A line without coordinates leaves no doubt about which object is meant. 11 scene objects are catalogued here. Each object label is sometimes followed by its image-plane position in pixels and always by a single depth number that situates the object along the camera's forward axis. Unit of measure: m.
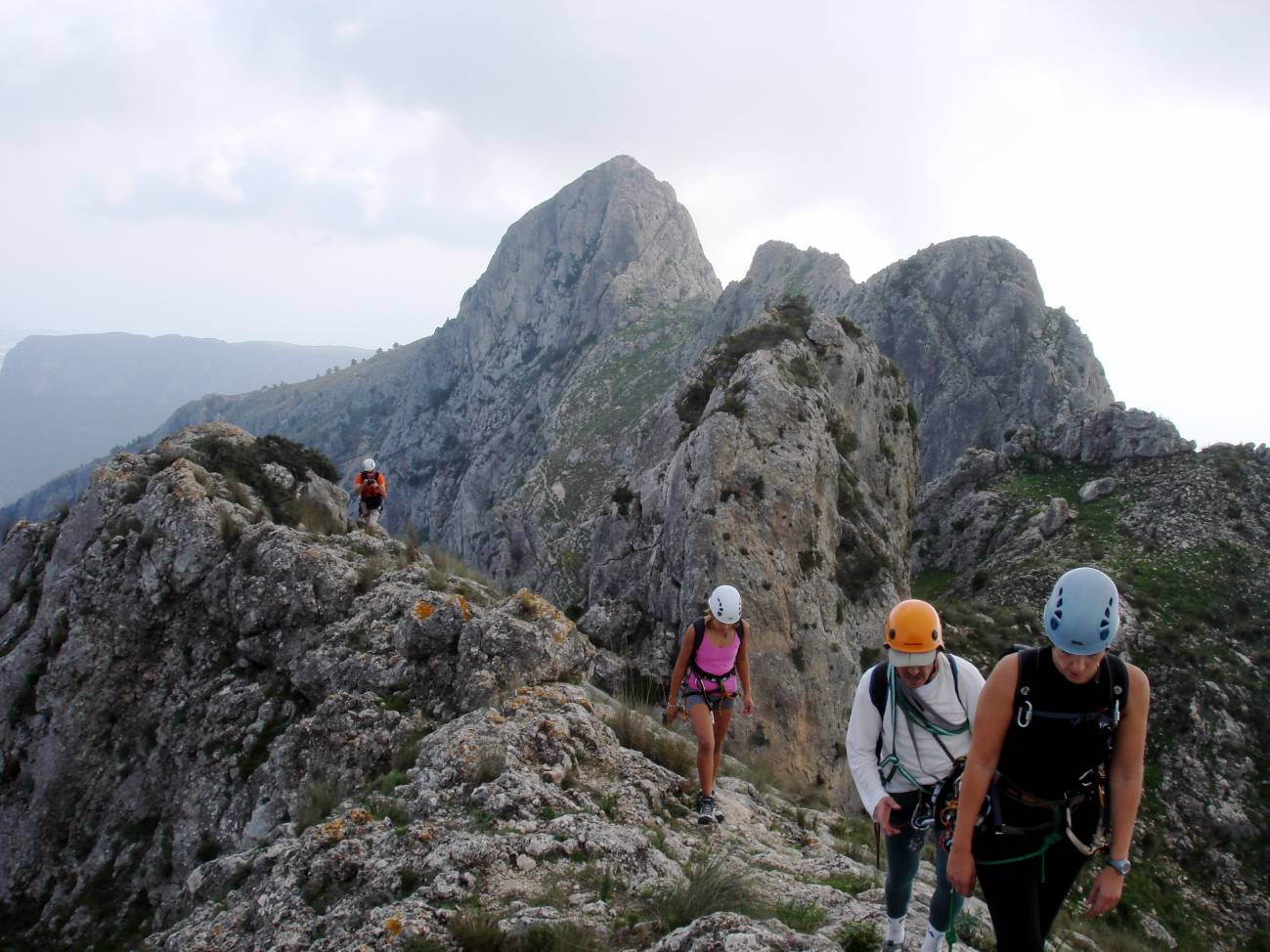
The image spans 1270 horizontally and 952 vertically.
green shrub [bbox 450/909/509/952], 4.31
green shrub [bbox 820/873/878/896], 5.97
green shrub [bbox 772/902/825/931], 4.84
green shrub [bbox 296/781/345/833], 6.82
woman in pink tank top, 6.99
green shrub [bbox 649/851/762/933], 4.61
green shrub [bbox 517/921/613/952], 4.20
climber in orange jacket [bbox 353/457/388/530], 15.71
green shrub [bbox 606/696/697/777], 8.12
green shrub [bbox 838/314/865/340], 25.47
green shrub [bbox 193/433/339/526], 14.36
